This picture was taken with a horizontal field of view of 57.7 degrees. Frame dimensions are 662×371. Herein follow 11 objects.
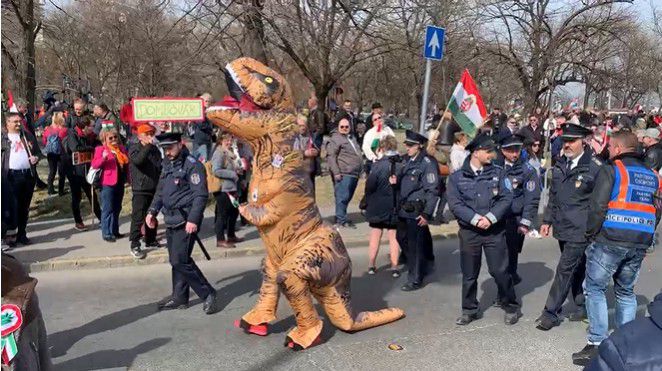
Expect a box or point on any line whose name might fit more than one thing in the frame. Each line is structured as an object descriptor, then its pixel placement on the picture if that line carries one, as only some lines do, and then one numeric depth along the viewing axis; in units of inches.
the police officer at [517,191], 239.8
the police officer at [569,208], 212.7
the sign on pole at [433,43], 336.5
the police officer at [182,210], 230.8
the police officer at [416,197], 265.0
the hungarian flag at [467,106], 291.4
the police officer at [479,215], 214.4
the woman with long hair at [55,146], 415.7
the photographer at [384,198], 281.3
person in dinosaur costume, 194.1
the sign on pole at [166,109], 299.4
